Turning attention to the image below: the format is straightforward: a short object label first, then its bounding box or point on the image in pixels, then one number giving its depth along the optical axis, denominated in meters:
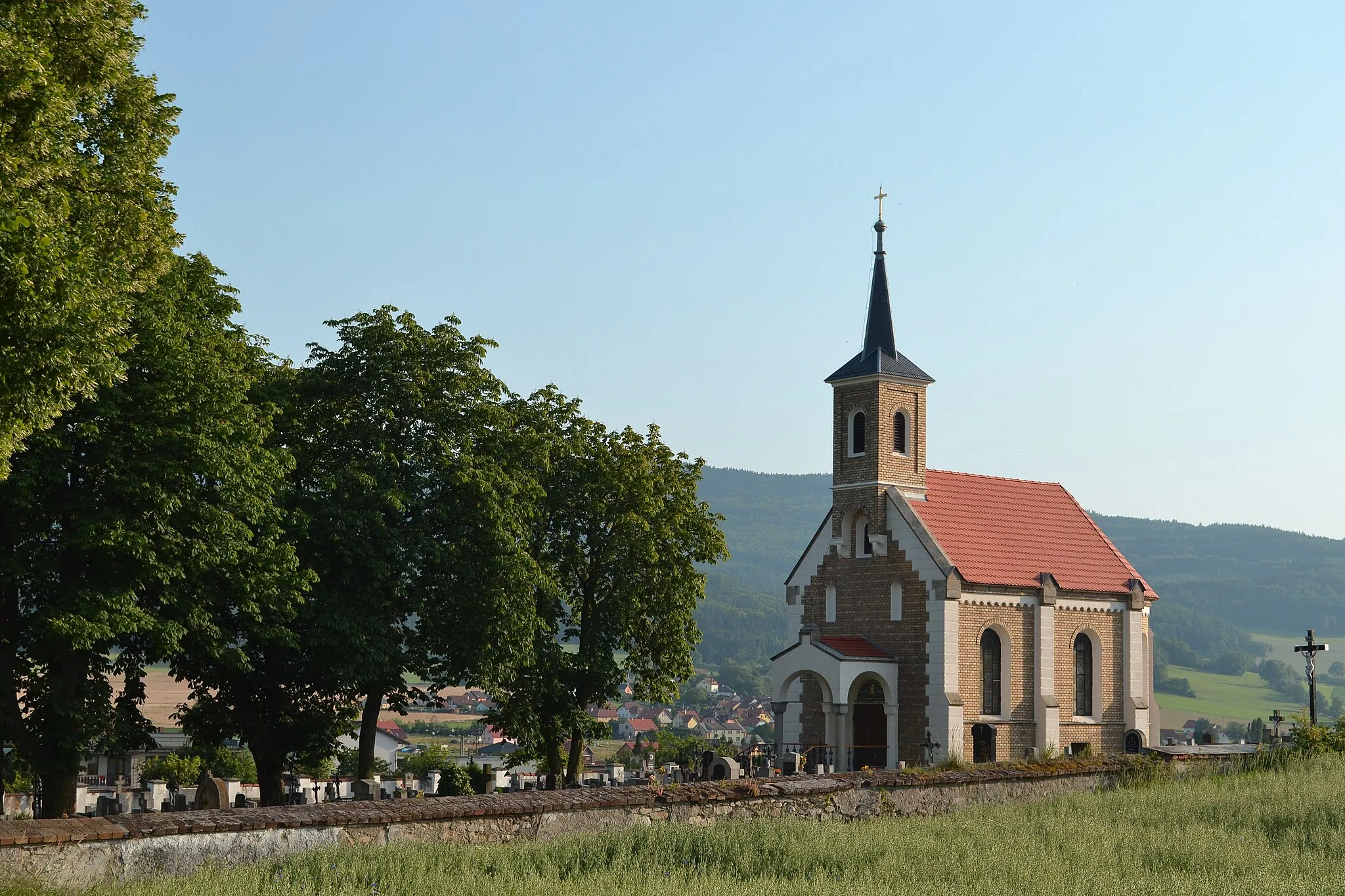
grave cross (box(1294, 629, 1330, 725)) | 44.53
